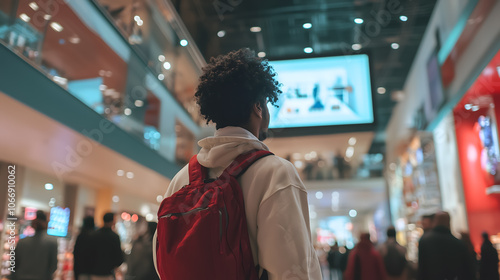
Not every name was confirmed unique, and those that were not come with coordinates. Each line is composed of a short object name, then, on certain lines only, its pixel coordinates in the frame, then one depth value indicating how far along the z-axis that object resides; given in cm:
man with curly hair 89
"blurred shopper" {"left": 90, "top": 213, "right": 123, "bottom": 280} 452
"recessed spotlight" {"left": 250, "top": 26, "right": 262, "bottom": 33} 829
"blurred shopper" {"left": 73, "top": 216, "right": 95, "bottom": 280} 454
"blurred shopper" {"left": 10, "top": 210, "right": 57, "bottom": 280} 406
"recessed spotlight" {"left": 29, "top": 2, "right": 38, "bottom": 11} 504
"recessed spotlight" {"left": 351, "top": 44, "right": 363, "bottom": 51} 913
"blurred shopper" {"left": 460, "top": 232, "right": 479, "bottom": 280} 536
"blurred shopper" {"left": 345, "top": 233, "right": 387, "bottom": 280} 536
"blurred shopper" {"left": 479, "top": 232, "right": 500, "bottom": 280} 504
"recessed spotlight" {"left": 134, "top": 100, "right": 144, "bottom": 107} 832
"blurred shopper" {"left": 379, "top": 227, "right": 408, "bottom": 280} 589
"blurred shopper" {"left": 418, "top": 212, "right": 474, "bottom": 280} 374
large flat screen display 449
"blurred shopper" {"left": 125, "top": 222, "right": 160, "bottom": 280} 424
